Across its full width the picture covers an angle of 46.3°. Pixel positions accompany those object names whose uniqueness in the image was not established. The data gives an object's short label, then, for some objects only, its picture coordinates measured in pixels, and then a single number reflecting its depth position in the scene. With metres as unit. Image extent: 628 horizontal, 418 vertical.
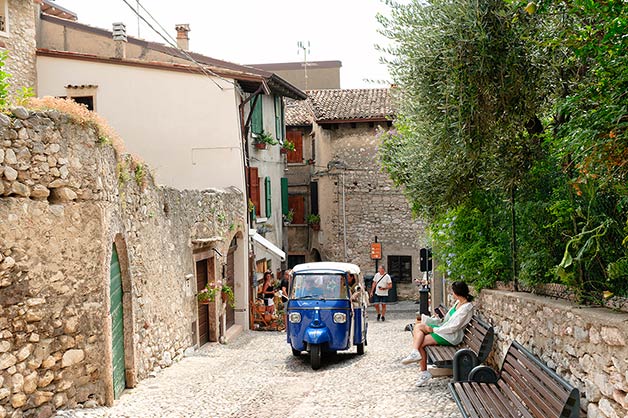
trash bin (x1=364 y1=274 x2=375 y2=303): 29.16
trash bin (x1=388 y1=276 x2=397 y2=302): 29.64
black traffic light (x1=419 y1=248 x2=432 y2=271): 19.81
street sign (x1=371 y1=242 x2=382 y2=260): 30.03
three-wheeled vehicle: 12.57
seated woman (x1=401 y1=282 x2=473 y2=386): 9.67
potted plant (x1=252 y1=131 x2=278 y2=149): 22.27
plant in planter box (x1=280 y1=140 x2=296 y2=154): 26.89
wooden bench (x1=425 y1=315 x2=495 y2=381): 7.96
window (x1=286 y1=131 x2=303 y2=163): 31.59
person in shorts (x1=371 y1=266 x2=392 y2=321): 20.98
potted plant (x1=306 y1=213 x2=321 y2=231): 30.92
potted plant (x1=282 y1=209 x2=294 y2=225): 28.39
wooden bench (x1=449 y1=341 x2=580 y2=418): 5.28
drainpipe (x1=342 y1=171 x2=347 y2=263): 30.36
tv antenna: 37.78
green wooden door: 9.72
